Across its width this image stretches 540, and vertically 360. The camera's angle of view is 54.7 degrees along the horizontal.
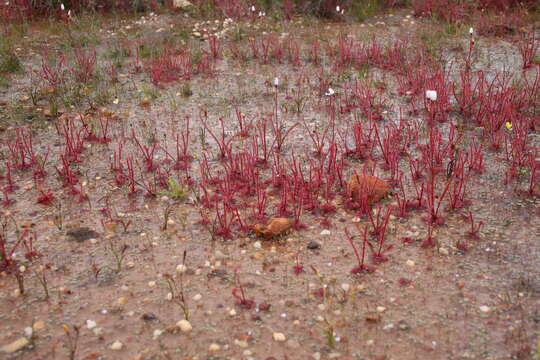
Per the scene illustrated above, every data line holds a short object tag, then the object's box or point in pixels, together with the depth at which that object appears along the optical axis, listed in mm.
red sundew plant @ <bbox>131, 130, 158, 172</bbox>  4988
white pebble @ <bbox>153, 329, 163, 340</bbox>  3176
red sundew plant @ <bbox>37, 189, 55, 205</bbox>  4473
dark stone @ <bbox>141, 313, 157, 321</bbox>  3311
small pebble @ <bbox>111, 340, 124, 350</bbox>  3088
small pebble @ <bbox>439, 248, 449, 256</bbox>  3838
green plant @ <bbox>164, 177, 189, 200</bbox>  4539
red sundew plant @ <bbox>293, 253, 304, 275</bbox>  3703
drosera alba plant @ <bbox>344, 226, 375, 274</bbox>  3689
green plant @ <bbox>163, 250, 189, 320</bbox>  3349
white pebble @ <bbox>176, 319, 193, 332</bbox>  3225
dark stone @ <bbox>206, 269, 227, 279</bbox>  3684
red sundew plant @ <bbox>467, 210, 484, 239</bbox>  3955
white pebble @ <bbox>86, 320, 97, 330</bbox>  3234
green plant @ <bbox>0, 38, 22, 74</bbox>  7051
